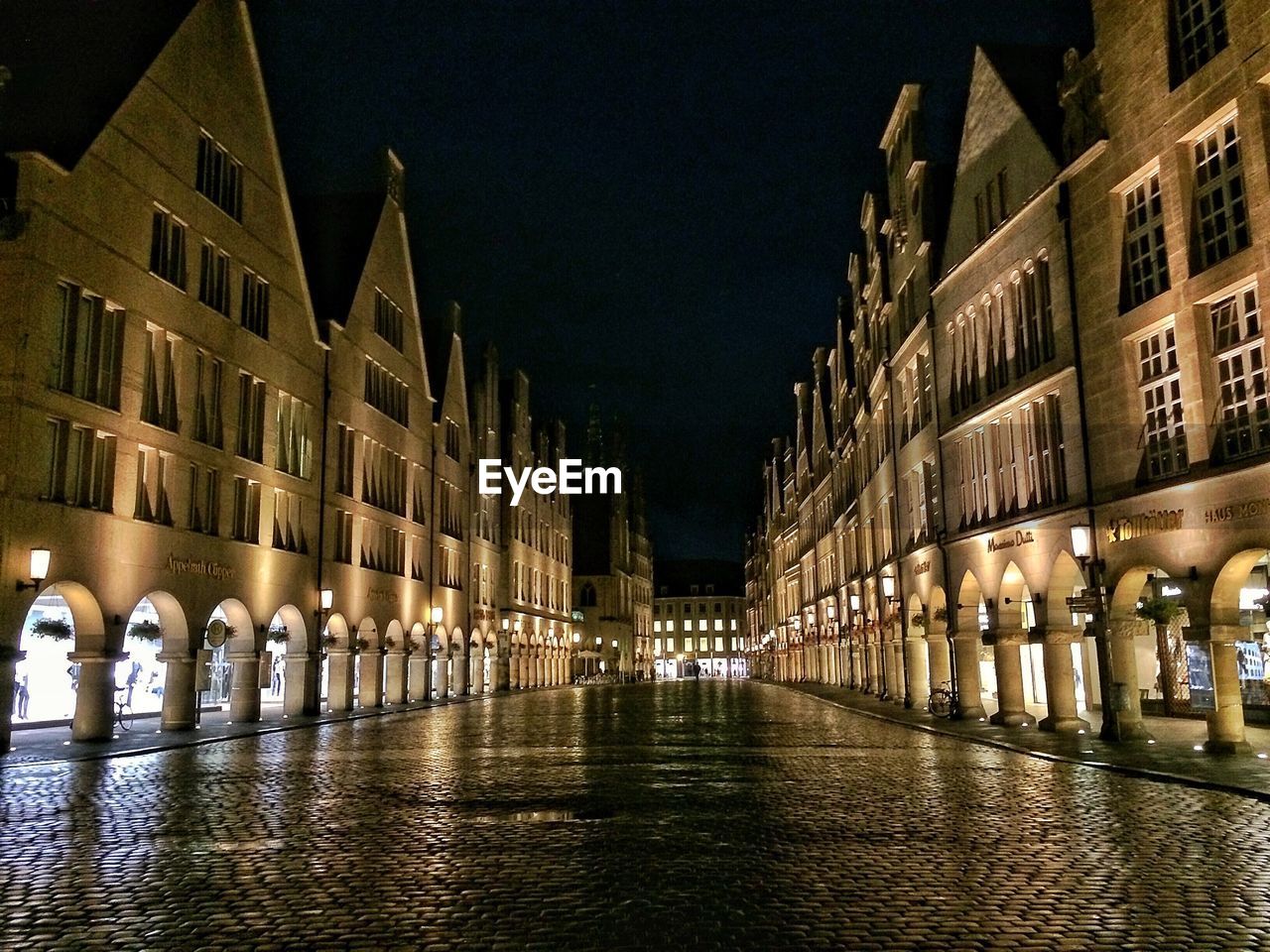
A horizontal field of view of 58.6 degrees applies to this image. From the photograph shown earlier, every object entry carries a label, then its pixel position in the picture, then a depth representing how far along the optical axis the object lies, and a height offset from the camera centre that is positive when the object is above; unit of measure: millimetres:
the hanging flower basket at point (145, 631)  33312 +991
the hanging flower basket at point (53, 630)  30016 +975
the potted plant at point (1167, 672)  36125 -865
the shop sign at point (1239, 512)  22250 +2670
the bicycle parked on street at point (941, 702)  40406 -1873
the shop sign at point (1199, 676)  31703 -895
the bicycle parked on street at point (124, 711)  33906 -1500
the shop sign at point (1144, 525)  25062 +2763
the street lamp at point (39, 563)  26812 +2425
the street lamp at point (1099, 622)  27172 +589
